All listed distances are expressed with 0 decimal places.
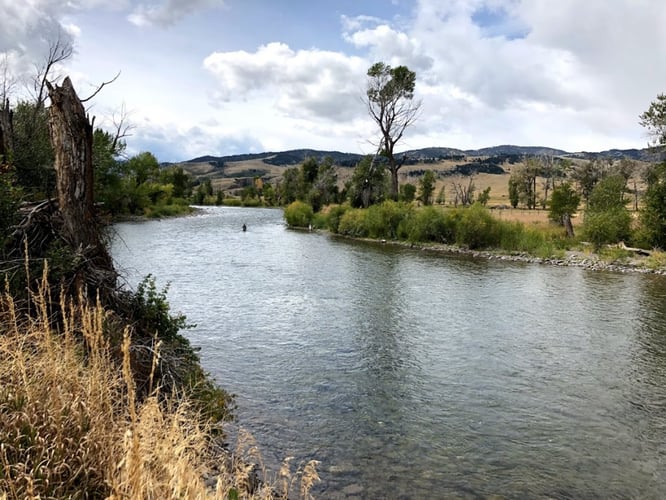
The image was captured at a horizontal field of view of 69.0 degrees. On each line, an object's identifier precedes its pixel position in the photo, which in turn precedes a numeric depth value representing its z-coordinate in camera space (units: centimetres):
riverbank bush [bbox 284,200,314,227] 5672
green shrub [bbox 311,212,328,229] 5384
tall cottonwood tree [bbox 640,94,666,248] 3006
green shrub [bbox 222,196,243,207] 12039
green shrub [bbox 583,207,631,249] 3111
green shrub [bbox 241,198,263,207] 11706
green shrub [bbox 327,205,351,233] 4918
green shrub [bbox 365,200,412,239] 4128
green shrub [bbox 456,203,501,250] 3475
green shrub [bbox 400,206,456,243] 3748
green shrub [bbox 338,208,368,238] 4459
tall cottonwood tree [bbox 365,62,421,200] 4691
